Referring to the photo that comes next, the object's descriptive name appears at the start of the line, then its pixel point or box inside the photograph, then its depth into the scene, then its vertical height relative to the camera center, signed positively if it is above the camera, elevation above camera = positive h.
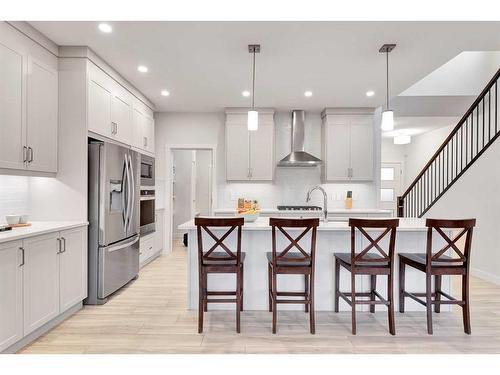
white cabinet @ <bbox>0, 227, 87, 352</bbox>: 2.25 -0.77
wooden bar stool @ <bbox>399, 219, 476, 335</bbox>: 2.62 -0.66
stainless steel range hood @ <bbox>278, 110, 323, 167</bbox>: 5.82 +1.03
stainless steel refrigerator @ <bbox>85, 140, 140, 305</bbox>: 3.39 -0.34
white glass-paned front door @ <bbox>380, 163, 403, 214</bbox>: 9.62 +0.13
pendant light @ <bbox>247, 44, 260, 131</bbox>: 3.26 +0.77
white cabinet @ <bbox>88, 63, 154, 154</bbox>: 3.51 +0.99
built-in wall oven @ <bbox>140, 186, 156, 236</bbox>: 4.78 -0.36
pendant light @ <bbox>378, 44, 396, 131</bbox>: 3.22 +0.74
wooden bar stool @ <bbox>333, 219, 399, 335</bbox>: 2.65 -0.65
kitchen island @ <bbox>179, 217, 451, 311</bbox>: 3.26 -0.88
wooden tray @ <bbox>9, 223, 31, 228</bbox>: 2.78 -0.34
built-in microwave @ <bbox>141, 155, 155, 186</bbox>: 4.87 +0.27
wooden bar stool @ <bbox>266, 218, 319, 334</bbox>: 2.65 -0.64
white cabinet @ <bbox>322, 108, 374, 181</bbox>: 5.65 +0.88
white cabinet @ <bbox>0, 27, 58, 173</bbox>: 2.62 +0.76
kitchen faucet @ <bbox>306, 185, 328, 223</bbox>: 3.47 -0.25
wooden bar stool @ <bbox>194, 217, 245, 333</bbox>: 2.70 -0.66
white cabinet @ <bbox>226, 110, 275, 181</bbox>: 5.70 +0.75
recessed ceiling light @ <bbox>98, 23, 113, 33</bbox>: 2.87 +1.48
